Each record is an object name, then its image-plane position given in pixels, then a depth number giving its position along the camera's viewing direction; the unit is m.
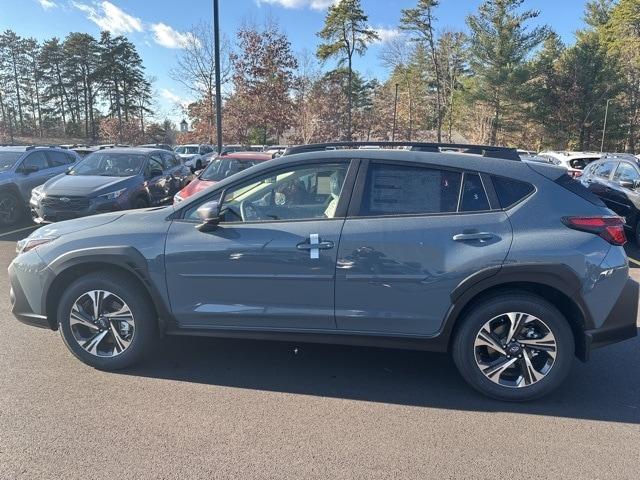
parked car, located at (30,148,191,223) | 8.45
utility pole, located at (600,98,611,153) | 35.74
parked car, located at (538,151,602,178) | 15.32
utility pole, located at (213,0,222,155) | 13.21
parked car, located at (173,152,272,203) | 8.82
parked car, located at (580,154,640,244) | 8.62
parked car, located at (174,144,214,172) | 28.55
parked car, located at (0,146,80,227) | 9.91
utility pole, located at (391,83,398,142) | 46.34
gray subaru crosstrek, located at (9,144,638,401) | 3.21
